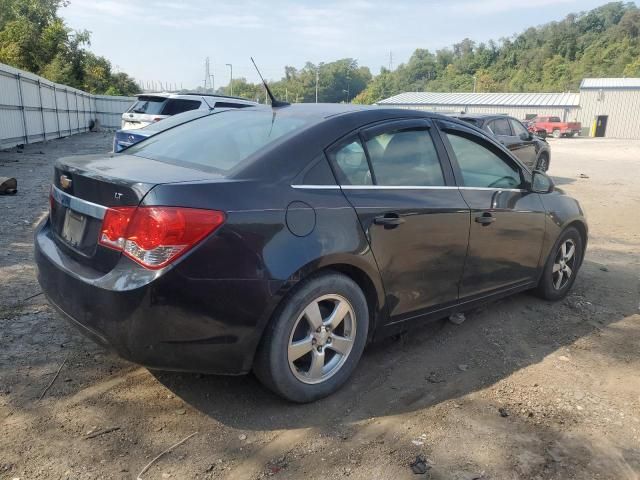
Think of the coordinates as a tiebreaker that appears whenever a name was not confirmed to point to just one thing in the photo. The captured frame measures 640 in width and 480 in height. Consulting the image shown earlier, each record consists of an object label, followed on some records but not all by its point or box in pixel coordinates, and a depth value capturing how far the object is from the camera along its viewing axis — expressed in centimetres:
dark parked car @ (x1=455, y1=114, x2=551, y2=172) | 1164
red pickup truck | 4362
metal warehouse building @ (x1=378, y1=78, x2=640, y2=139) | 4822
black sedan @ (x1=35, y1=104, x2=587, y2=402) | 248
